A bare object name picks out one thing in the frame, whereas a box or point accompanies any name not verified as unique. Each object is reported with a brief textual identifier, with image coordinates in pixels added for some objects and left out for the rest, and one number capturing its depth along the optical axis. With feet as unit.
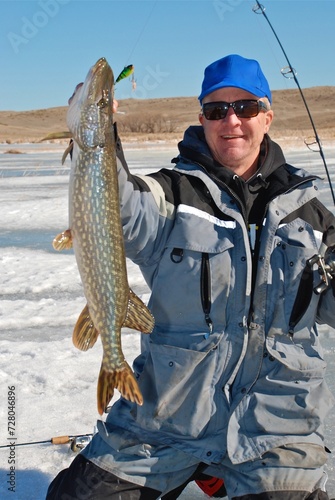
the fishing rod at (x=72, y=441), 10.28
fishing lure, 7.63
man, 9.11
